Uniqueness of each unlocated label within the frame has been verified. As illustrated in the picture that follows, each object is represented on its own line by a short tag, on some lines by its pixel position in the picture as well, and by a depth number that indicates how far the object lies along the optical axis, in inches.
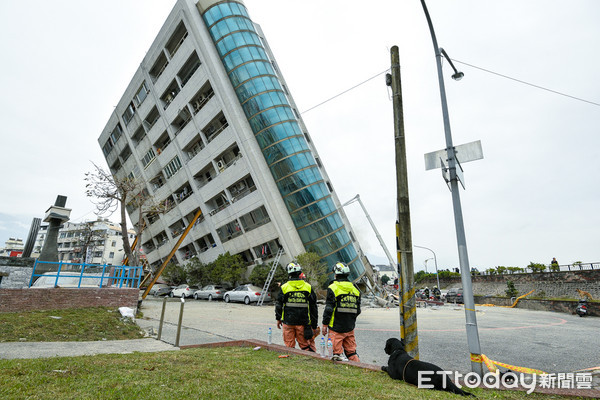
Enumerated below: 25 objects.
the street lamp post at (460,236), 208.2
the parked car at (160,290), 1384.1
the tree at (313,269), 966.4
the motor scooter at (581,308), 796.0
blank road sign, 250.5
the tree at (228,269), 1150.3
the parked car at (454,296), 1380.5
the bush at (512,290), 1274.6
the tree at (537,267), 1364.4
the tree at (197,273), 1296.8
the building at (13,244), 4592.0
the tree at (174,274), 1469.0
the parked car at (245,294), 951.0
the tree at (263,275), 1058.1
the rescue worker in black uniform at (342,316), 222.8
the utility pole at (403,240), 205.2
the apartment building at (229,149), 1150.3
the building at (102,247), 3427.7
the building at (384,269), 6269.7
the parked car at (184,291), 1226.6
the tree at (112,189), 896.3
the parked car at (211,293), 1107.3
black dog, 156.1
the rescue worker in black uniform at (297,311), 242.1
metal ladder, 937.4
